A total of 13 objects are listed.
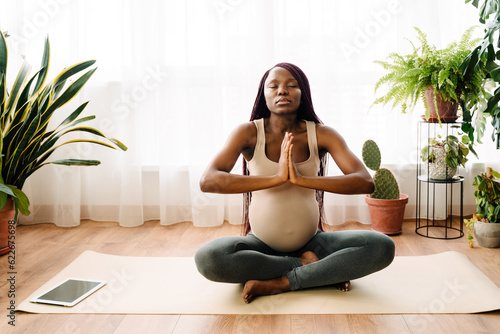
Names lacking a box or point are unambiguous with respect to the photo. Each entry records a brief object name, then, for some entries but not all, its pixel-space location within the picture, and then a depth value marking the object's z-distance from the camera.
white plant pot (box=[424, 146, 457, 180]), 2.94
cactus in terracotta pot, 3.05
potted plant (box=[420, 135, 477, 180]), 2.91
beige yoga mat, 1.99
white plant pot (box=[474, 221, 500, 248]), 2.77
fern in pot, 2.74
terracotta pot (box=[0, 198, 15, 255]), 2.76
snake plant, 2.68
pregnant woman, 2.05
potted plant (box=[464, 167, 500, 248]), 2.77
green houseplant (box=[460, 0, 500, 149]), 2.40
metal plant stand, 3.15
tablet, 2.09
